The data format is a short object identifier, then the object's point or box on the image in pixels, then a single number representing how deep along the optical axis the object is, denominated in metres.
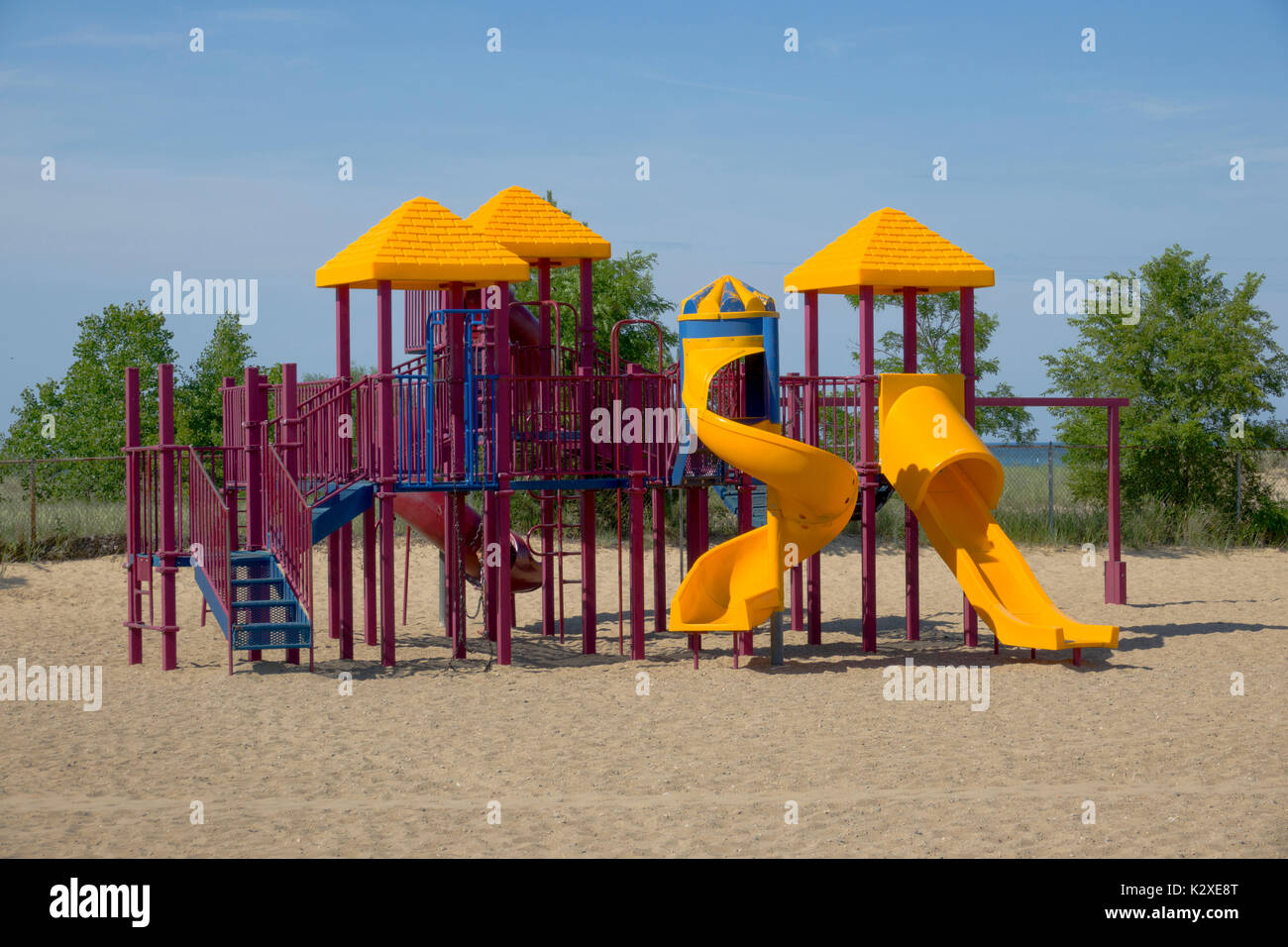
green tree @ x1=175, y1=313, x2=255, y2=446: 35.03
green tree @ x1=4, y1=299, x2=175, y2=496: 32.12
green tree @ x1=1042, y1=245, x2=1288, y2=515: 28.50
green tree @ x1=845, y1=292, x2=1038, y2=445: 31.92
